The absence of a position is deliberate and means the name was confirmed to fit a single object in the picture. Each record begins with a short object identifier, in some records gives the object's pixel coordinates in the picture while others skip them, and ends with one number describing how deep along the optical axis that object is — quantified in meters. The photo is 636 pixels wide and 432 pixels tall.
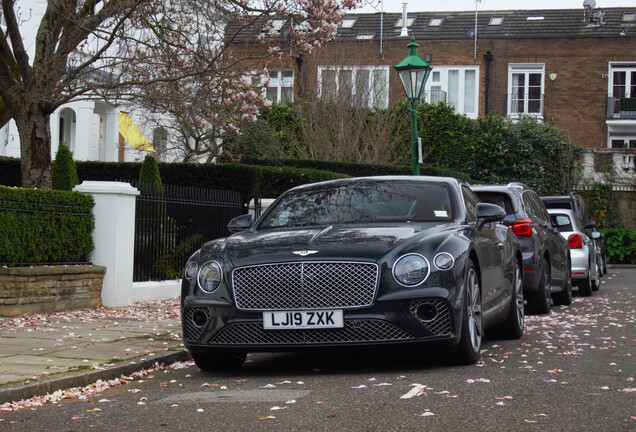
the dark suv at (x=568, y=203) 20.73
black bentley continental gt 7.14
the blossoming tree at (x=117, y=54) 14.77
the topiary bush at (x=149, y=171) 17.52
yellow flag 34.84
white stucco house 29.80
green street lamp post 16.78
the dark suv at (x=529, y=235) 12.74
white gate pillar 13.58
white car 17.16
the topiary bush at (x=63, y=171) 17.56
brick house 42.66
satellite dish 44.69
